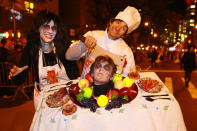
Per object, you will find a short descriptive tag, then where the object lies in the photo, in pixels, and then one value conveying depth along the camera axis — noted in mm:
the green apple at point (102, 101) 1439
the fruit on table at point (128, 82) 1713
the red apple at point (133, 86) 1680
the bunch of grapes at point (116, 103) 1390
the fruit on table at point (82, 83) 1693
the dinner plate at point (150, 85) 1662
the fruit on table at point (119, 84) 1685
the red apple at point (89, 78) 1880
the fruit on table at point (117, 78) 1821
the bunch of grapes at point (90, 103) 1386
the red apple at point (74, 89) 1654
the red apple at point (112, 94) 1548
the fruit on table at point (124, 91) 1587
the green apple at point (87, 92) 1576
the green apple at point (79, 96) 1530
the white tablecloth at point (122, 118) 1314
